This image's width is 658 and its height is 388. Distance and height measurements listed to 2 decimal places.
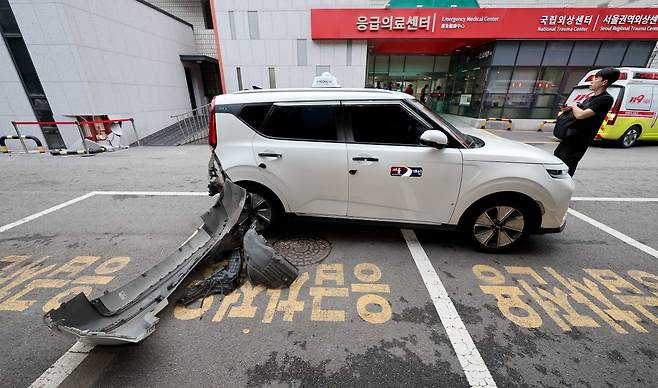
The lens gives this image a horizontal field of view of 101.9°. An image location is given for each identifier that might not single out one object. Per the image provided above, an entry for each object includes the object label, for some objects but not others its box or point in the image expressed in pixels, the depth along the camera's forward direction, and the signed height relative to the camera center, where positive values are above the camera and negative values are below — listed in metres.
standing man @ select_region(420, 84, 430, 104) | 18.38 -0.20
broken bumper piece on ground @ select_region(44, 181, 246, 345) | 1.84 -1.64
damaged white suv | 3.01 -0.81
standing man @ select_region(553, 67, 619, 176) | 3.76 -0.38
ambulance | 8.65 -0.50
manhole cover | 3.26 -1.92
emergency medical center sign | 11.98 +2.93
